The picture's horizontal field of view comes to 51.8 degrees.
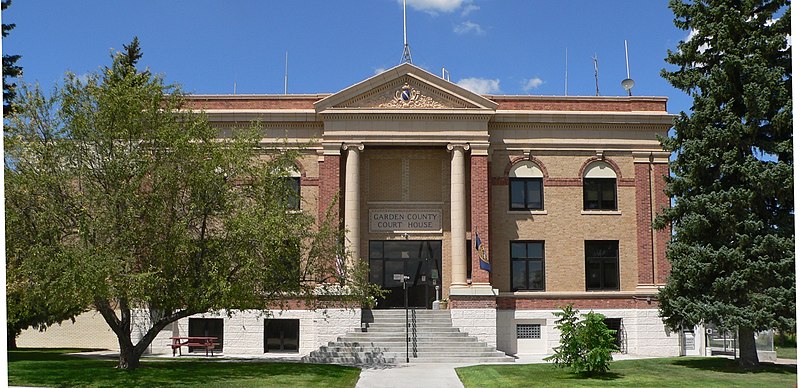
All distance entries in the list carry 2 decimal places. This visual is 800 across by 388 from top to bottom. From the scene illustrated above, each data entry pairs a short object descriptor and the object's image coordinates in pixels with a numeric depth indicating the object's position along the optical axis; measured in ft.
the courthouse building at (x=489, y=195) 97.76
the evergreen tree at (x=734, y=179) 67.36
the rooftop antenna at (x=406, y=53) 105.70
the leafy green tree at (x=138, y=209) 63.21
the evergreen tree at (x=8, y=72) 90.33
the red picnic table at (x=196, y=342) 88.95
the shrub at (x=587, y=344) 62.59
